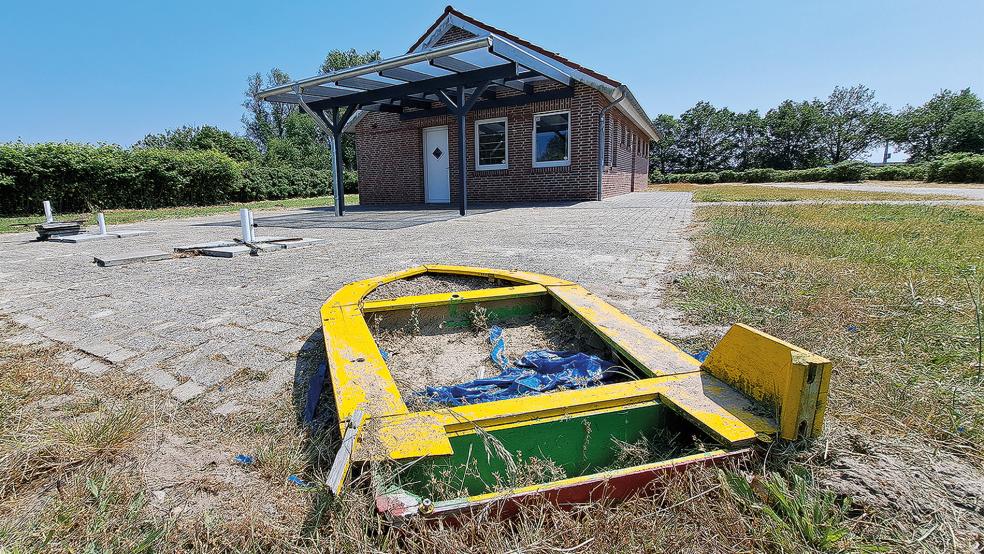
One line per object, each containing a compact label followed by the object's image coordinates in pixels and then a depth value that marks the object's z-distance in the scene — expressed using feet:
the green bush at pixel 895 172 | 95.45
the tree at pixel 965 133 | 123.95
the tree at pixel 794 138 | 146.92
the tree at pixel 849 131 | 154.40
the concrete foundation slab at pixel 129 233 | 24.83
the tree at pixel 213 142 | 109.81
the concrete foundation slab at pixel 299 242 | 19.12
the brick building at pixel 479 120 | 31.07
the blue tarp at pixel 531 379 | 5.57
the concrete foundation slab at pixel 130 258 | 15.67
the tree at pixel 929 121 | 150.82
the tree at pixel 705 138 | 156.15
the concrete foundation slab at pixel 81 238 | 22.95
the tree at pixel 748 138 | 151.02
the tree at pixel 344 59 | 135.23
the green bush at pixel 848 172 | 97.05
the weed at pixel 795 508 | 3.15
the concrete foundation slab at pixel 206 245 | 18.08
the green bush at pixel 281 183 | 61.67
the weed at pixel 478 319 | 7.88
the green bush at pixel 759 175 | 111.34
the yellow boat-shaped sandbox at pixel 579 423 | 3.44
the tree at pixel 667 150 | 159.02
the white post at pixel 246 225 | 18.37
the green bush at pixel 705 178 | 117.29
